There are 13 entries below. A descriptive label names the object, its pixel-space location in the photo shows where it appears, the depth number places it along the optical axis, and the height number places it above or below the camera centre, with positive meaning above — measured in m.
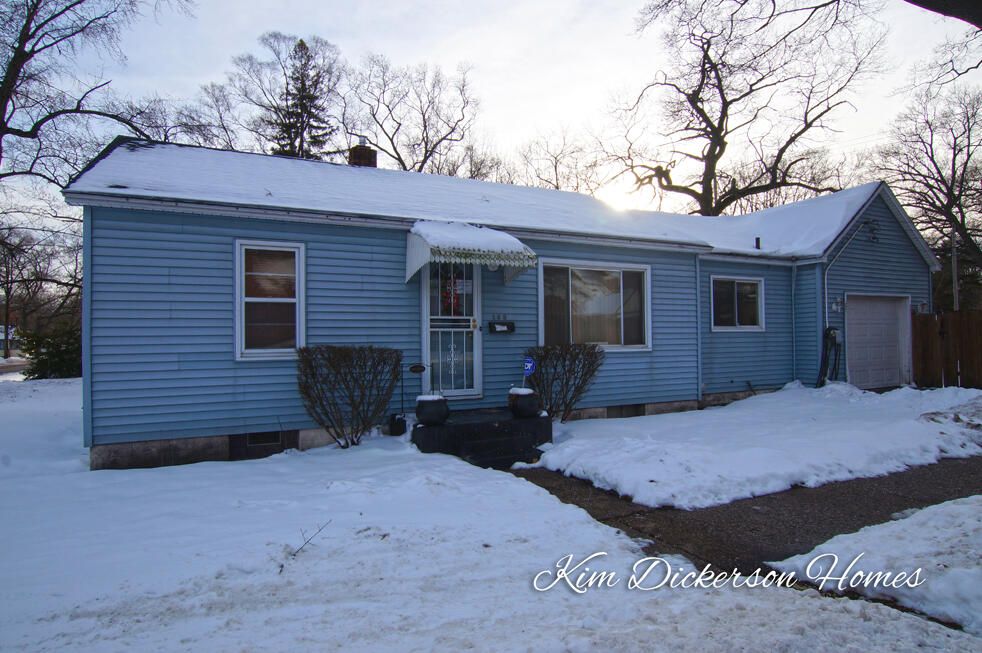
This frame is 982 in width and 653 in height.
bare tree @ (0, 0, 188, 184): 15.72 +7.65
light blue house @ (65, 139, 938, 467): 6.25 +0.70
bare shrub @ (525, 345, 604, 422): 7.99 -0.52
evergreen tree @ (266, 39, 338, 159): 26.58 +11.37
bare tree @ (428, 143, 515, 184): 30.06 +9.87
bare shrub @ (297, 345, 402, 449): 6.60 -0.56
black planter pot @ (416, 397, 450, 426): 6.62 -0.89
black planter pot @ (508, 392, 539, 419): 7.09 -0.88
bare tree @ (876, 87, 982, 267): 26.44 +7.92
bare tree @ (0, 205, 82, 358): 16.91 +2.80
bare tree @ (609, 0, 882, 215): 26.64 +9.52
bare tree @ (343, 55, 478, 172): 29.02 +12.16
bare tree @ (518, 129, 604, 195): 32.41 +9.84
